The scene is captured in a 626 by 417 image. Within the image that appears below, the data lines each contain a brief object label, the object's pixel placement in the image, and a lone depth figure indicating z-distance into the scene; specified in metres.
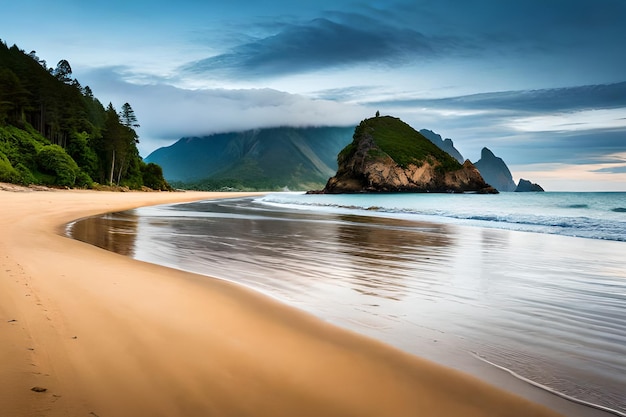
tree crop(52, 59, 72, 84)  103.00
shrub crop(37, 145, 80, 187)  57.72
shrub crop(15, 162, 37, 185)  48.88
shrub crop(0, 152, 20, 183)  44.34
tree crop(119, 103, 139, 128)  96.31
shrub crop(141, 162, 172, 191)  100.50
